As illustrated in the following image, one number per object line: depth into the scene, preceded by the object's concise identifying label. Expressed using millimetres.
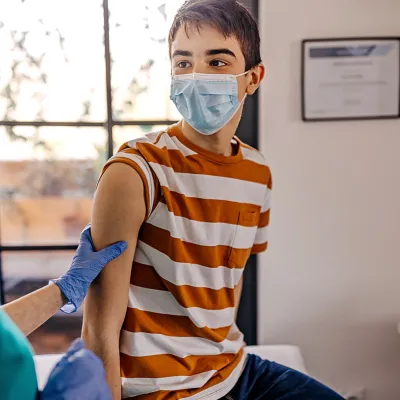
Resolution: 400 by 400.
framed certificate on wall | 1909
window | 1982
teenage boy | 1152
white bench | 1716
